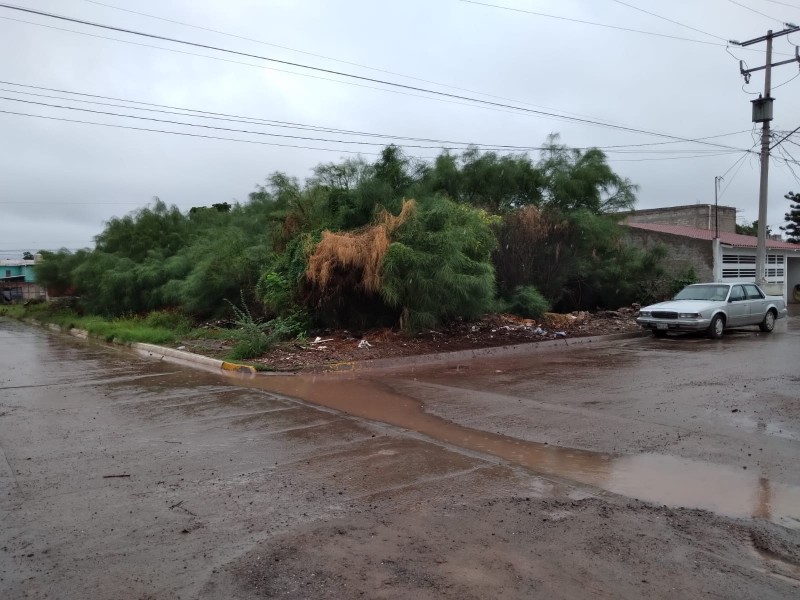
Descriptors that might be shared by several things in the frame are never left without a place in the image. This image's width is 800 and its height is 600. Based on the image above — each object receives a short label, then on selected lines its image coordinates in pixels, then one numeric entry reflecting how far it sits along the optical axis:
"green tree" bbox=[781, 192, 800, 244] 57.75
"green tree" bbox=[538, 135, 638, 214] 20.70
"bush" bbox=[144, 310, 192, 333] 20.78
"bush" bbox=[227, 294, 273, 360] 13.83
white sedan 17.12
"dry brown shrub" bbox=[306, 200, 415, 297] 14.15
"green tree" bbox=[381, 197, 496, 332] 14.05
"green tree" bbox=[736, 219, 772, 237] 56.90
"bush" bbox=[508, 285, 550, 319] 18.94
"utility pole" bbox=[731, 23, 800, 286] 22.11
